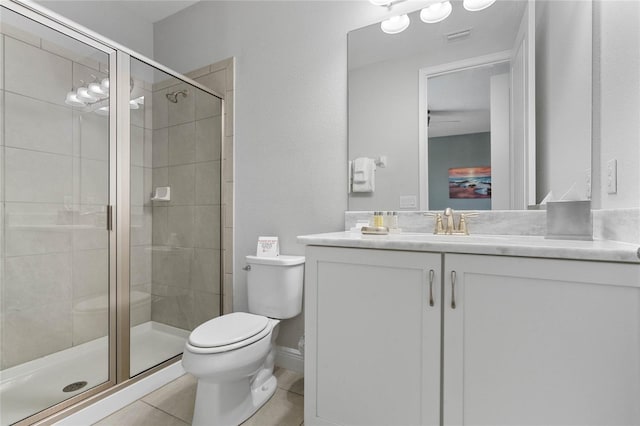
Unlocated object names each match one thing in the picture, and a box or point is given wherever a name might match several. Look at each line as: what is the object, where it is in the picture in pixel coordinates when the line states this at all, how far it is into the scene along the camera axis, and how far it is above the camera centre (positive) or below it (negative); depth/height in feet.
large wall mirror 4.08 +1.66
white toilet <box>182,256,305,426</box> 4.21 -1.97
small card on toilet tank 6.09 -0.71
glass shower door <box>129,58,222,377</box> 5.86 -0.01
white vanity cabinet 2.66 -1.32
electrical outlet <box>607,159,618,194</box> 3.32 +0.41
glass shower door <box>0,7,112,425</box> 4.89 -0.12
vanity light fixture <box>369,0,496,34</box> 4.78 +3.32
